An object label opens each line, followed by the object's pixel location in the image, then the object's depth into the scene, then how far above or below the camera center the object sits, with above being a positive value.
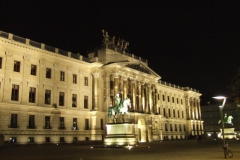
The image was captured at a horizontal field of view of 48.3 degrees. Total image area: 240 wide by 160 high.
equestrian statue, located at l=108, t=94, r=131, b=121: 39.59 +2.03
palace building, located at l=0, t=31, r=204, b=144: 42.28 +6.12
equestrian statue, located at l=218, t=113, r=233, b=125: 66.16 -0.02
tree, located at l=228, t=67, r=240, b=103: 30.73 +3.53
